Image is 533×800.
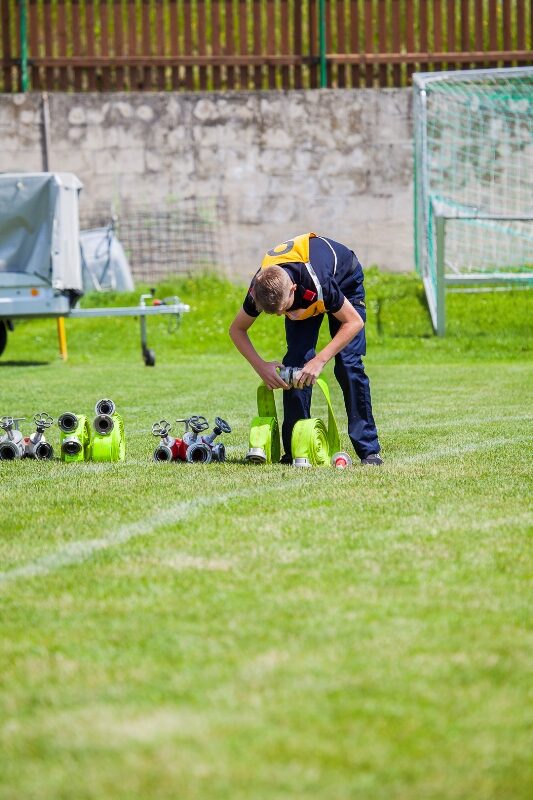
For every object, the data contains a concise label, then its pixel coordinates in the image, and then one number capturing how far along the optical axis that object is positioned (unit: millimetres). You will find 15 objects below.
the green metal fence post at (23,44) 41562
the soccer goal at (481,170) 40750
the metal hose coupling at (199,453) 14461
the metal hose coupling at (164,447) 14602
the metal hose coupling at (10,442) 15187
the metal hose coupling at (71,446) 14602
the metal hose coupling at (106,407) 14750
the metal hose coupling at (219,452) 14570
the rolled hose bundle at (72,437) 14625
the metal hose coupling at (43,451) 15227
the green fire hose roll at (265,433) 14133
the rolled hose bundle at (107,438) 14586
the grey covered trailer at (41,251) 33312
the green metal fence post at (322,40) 41594
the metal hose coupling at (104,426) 14578
